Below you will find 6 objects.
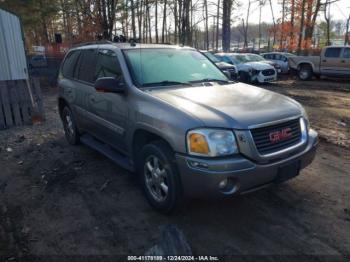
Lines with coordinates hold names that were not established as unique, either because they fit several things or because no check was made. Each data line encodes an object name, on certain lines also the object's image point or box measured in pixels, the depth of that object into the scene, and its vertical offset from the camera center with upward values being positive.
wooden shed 7.29 -0.91
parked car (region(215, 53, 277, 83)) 15.05 -1.42
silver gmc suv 2.89 -0.84
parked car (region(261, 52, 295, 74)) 19.31 -1.14
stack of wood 7.24 -1.34
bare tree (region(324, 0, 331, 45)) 31.80 +2.28
